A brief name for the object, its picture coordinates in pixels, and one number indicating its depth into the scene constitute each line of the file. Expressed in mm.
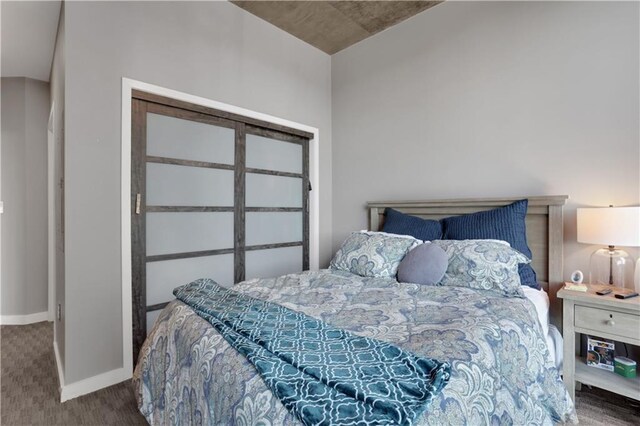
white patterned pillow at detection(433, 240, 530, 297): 1904
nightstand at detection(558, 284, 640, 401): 1671
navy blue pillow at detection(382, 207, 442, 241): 2596
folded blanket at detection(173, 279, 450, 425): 771
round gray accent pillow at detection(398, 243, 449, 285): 2045
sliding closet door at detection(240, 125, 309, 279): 3082
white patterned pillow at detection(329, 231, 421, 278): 2283
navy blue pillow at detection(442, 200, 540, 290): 2193
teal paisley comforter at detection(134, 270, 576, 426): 948
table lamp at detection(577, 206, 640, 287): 1756
